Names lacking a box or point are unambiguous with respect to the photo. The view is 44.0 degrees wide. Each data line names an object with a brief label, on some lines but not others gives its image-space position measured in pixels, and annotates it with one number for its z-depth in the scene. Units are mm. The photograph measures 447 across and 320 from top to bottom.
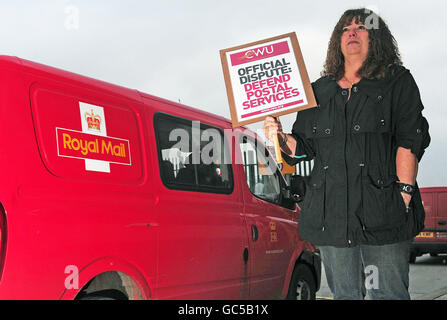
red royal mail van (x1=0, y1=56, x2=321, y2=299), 2904
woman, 2311
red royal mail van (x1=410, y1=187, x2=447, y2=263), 12875
